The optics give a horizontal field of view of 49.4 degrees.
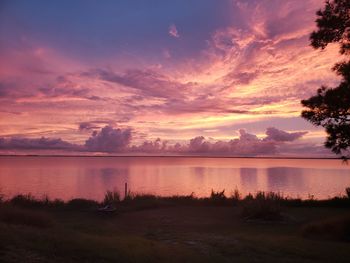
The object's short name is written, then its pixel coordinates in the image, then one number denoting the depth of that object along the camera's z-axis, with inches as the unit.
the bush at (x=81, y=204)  885.4
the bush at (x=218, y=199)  939.2
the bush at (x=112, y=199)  922.0
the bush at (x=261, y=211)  707.4
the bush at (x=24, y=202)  890.1
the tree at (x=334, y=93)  506.6
